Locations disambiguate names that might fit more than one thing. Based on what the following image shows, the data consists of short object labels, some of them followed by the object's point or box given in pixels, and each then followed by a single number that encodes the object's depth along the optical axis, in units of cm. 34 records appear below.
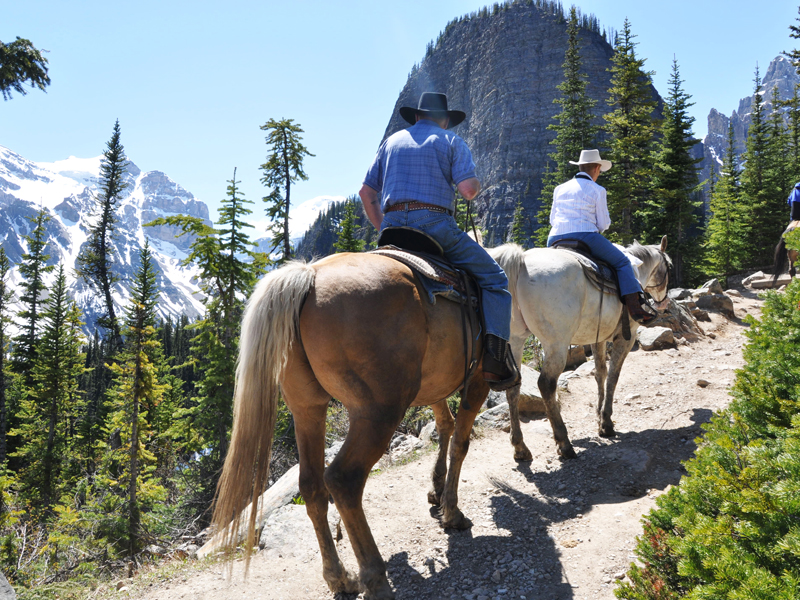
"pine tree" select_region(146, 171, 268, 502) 1714
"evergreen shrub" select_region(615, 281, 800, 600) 169
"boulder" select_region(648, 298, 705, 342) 1266
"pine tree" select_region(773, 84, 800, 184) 4019
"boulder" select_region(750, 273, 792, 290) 1931
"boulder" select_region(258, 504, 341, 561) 477
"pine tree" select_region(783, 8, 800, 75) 2090
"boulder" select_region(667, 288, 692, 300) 1661
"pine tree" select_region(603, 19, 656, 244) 2716
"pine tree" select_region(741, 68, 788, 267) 3322
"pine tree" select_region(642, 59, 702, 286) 3039
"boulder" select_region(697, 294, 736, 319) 1583
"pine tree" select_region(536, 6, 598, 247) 3066
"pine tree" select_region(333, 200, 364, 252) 2439
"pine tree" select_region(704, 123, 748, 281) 3053
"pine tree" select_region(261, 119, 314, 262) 2484
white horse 586
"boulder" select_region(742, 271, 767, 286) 2380
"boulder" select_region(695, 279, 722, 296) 1672
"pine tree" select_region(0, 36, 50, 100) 1202
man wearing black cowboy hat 378
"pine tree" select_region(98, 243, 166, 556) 1642
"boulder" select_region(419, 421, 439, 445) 819
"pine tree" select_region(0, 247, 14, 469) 2264
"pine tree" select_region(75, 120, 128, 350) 3519
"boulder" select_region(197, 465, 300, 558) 622
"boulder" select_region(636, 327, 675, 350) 1178
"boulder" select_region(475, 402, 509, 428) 809
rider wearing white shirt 628
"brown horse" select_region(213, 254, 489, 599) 299
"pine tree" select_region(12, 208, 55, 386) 3145
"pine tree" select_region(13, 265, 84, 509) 2986
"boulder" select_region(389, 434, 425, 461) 816
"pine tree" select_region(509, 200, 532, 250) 4024
